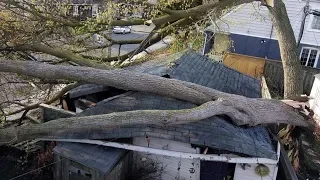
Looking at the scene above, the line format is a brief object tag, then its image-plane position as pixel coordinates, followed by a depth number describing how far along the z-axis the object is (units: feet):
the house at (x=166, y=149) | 27.17
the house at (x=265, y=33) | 66.95
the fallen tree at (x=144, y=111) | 27.22
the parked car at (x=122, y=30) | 107.24
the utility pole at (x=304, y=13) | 59.85
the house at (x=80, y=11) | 50.67
